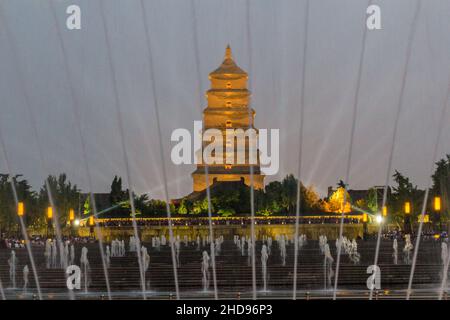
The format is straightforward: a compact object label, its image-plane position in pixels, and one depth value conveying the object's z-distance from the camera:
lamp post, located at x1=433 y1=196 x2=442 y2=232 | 60.74
